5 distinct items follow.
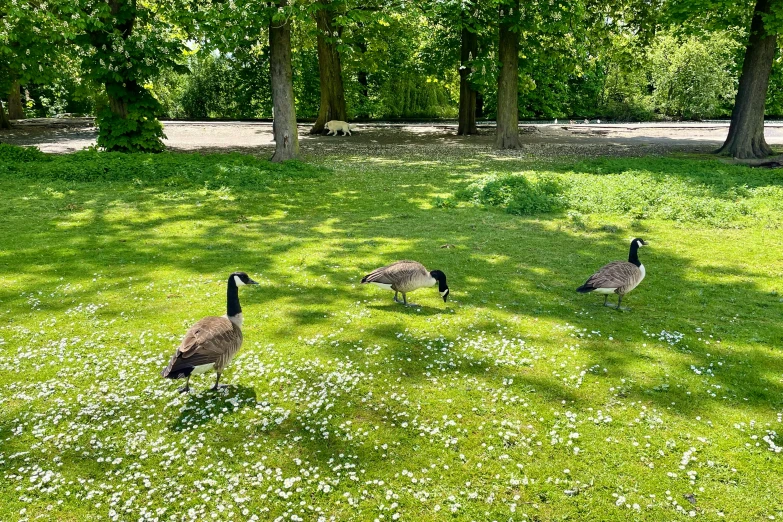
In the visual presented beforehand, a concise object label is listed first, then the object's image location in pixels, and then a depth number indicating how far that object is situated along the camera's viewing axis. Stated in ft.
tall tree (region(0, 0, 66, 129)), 72.90
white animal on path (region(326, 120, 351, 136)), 134.10
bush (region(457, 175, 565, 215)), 60.64
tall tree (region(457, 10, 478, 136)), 125.90
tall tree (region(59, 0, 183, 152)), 82.12
